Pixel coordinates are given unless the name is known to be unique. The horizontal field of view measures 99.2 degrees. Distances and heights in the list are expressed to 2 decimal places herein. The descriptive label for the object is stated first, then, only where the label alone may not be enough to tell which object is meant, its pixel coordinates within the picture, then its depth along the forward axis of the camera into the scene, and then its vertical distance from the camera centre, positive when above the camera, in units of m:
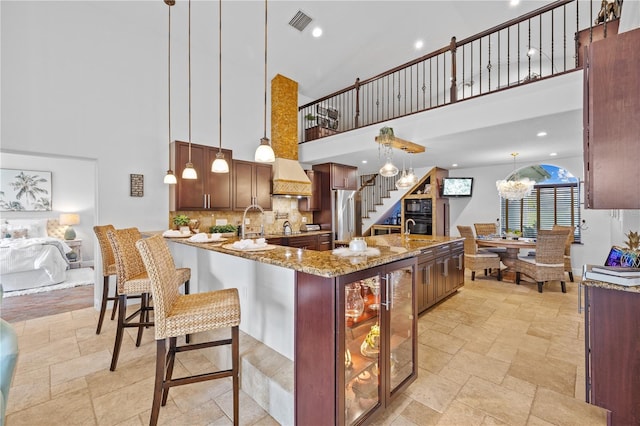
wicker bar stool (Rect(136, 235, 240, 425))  1.56 -0.62
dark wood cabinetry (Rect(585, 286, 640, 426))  1.60 -0.85
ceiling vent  4.71 +3.39
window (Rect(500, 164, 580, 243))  5.93 +0.13
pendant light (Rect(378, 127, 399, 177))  3.88 +1.05
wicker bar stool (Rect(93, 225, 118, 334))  2.92 -0.54
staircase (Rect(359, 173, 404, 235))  7.38 +0.42
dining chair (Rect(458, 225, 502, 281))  5.16 -0.85
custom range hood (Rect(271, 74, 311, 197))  5.50 +1.54
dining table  4.88 -0.59
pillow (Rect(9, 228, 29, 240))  5.77 -0.45
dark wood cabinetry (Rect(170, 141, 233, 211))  4.31 +0.46
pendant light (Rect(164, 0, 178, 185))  3.75 +0.46
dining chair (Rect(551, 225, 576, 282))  5.00 -0.76
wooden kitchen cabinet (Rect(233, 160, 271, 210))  5.03 +0.53
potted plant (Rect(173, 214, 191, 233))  4.29 -0.15
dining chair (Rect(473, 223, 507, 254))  6.20 -0.39
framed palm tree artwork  5.95 +0.48
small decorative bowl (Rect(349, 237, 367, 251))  1.94 -0.24
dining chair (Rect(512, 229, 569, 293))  4.43 -0.75
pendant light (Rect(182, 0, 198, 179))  3.31 +0.47
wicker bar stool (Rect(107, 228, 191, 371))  2.38 -0.61
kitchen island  1.49 -0.75
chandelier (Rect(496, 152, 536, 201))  5.38 +0.48
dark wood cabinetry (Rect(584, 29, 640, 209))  1.51 +0.52
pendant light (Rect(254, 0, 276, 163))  2.46 +0.54
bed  4.52 -0.88
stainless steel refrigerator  6.38 -0.05
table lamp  6.34 -0.24
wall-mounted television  7.02 +0.65
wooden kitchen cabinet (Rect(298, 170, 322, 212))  6.29 +0.32
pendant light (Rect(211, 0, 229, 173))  2.86 +0.50
